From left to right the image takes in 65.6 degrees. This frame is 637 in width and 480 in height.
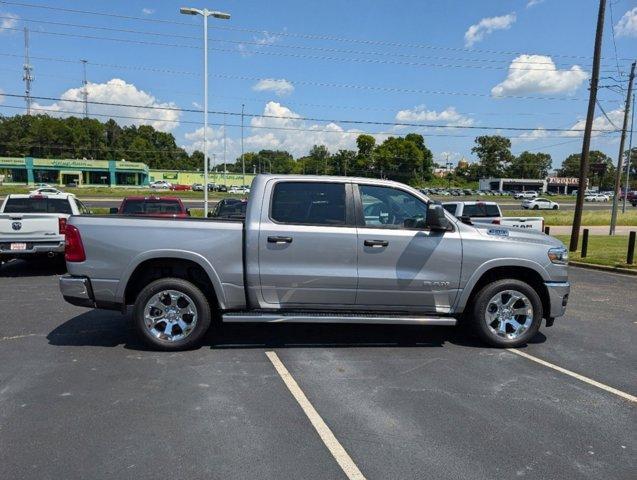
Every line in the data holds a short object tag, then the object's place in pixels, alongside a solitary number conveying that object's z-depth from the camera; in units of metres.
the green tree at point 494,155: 141.62
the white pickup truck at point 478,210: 15.47
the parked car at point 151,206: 12.02
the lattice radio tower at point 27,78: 93.99
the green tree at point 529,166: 144.75
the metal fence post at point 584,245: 14.16
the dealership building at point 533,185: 116.12
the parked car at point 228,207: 18.30
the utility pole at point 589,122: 14.60
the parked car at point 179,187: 91.89
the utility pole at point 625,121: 26.73
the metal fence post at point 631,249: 12.30
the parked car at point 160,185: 88.14
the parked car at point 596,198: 83.69
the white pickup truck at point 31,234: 9.50
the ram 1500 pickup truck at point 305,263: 5.20
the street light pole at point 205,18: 22.06
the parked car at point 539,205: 52.60
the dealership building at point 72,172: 81.44
